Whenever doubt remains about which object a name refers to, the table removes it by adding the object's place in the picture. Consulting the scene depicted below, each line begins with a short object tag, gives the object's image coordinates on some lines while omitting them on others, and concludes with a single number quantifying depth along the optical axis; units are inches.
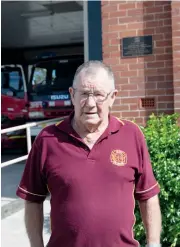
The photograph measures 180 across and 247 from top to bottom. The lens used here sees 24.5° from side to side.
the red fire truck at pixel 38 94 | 457.4
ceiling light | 460.6
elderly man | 80.2
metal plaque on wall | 209.6
